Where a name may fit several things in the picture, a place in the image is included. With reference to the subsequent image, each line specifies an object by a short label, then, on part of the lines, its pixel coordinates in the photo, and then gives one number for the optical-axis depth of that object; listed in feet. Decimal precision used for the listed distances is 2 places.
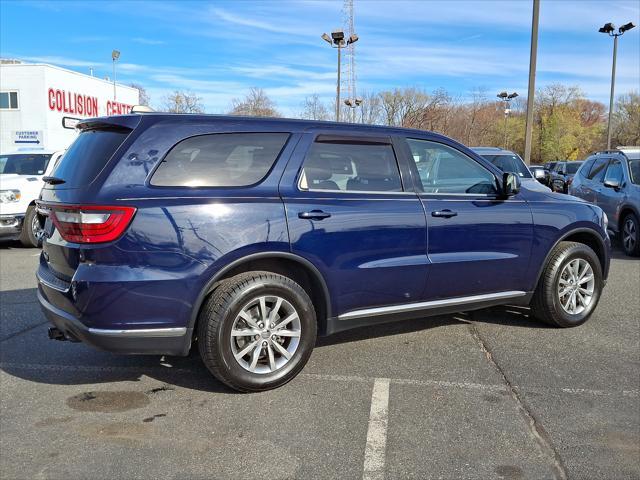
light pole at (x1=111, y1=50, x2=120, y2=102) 134.10
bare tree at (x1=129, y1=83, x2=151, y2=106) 207.06
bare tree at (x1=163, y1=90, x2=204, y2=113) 167.94
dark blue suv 11.35
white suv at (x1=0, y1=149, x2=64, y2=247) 33.12
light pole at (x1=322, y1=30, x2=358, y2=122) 84.74
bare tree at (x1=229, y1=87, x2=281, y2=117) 133.49
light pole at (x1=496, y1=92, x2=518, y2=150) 133.69
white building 105.19
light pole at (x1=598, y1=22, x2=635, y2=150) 94.37
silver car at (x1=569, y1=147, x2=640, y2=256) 30.91
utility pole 49.67
